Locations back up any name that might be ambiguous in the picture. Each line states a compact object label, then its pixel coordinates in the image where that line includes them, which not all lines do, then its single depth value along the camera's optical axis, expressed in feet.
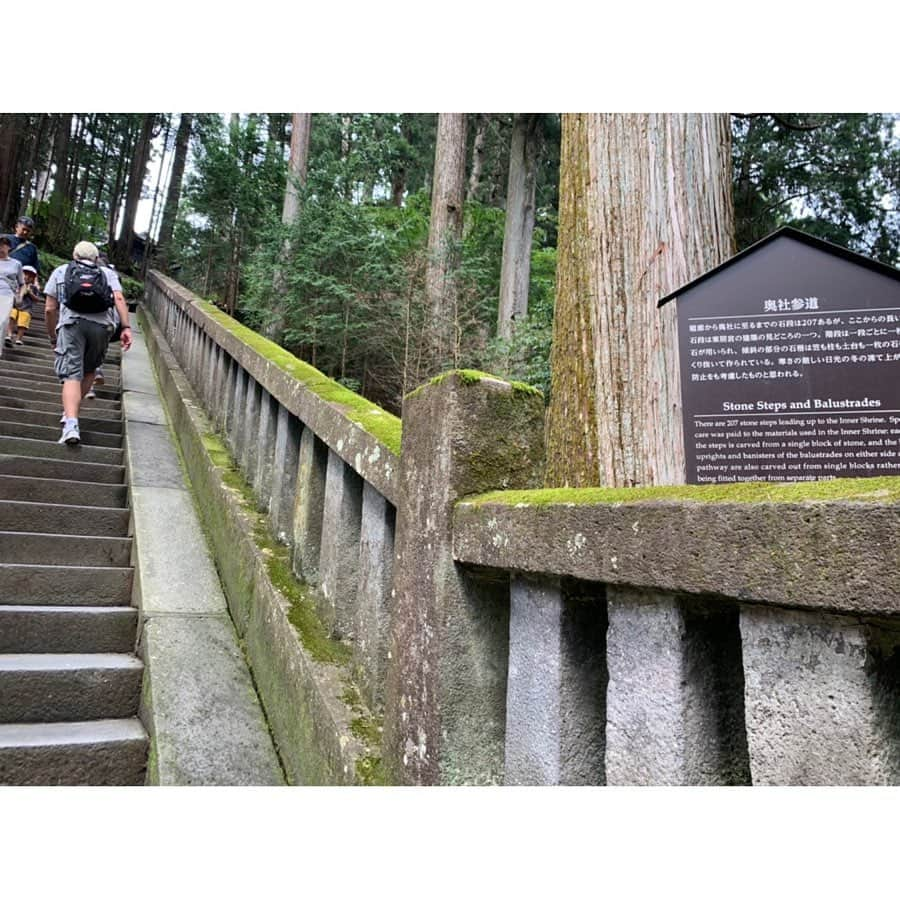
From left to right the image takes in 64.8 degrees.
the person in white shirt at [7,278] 21.85
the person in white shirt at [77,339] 16.21
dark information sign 4.98
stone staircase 8.34
